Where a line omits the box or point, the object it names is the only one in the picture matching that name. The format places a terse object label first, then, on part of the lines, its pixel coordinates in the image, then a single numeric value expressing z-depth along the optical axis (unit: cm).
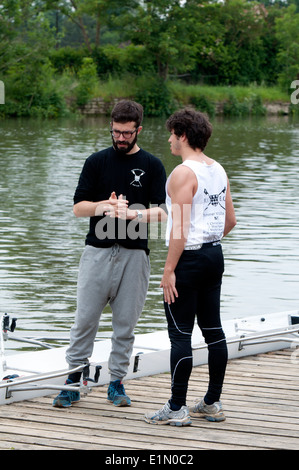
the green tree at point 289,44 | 11431
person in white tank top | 818
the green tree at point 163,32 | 9887
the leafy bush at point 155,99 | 9450
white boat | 917
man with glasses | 877
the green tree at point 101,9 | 9944
